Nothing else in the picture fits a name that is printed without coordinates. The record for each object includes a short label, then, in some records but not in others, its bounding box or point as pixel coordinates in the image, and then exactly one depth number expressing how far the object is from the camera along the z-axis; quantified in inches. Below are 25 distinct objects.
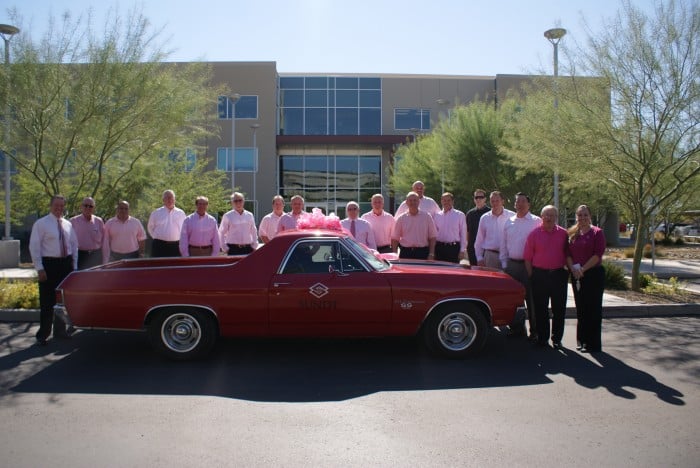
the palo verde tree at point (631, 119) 393.1
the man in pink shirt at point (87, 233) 308.7
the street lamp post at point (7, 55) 397.7
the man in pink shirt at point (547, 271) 260.7
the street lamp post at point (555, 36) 512.5
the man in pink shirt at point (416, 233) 321.7
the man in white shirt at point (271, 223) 344.8
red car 229.8
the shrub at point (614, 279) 452.1
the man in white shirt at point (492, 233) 310.0
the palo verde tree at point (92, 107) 395.2
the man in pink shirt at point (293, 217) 335.3
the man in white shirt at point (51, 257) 266.7
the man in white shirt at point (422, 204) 348.5
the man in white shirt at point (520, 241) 279.0
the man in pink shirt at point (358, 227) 337.7
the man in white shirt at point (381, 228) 356.5
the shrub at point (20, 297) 353.3
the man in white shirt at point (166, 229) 334.0
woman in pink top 255.1
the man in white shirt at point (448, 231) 342.0
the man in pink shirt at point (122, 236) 324.5
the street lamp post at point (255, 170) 1295.5
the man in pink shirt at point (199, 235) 322.0
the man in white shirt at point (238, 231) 337.1
